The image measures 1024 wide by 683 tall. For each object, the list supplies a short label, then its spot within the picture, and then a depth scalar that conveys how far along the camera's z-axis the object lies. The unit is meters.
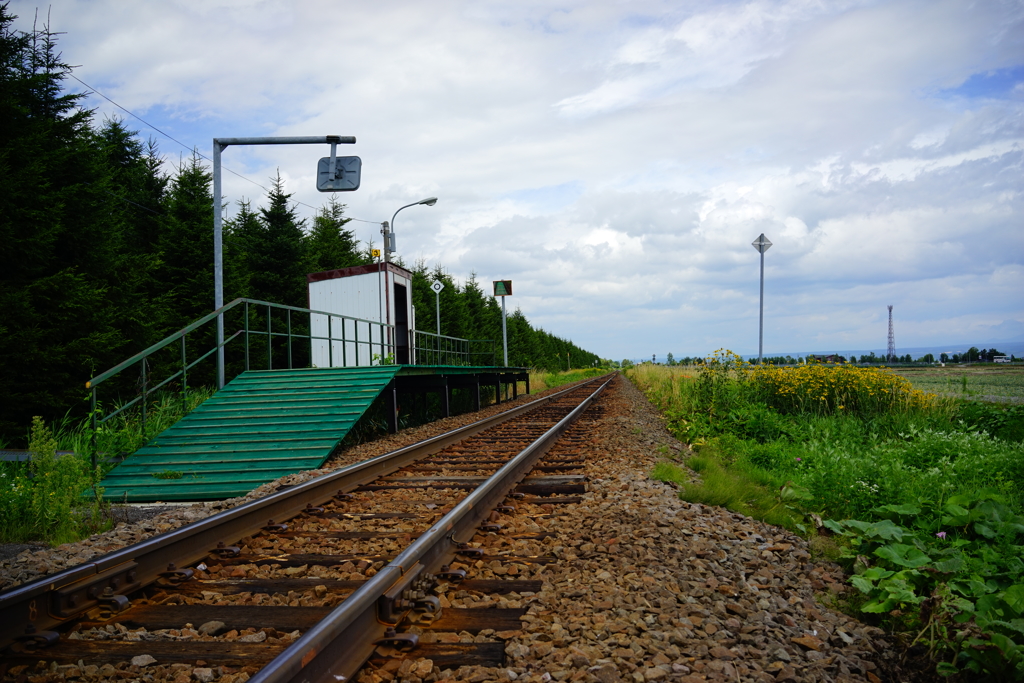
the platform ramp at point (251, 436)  6.56
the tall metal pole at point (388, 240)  18.97
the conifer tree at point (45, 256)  12.22
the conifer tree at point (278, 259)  24.25
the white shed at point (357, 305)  15.38
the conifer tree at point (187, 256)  19.22
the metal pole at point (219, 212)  10.41
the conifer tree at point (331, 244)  28.94
